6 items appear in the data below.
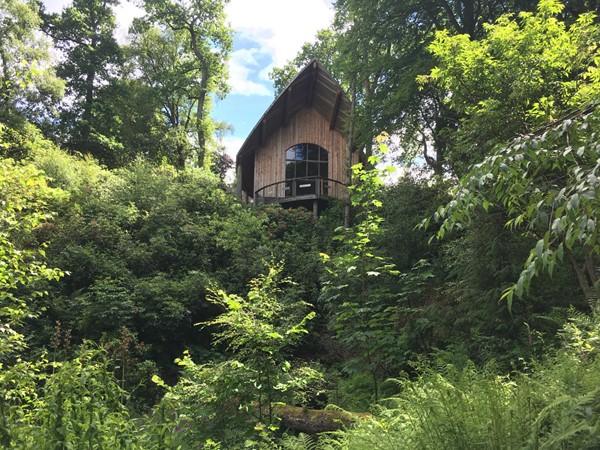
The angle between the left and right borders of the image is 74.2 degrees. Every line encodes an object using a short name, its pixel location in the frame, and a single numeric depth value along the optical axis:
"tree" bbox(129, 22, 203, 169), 26.72
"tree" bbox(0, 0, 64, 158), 18.69
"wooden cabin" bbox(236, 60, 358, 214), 19.14
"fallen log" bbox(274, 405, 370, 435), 4.66
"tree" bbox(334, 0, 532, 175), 15.23
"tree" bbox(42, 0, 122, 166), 26.44
